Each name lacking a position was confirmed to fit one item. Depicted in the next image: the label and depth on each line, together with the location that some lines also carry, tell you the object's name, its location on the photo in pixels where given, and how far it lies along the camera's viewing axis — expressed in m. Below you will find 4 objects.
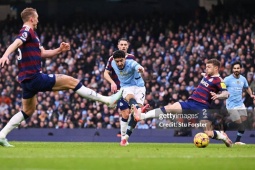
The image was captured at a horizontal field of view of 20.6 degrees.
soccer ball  14.77
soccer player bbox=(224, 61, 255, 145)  20.06
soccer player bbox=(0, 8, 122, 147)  13.30
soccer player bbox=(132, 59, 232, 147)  15.88
